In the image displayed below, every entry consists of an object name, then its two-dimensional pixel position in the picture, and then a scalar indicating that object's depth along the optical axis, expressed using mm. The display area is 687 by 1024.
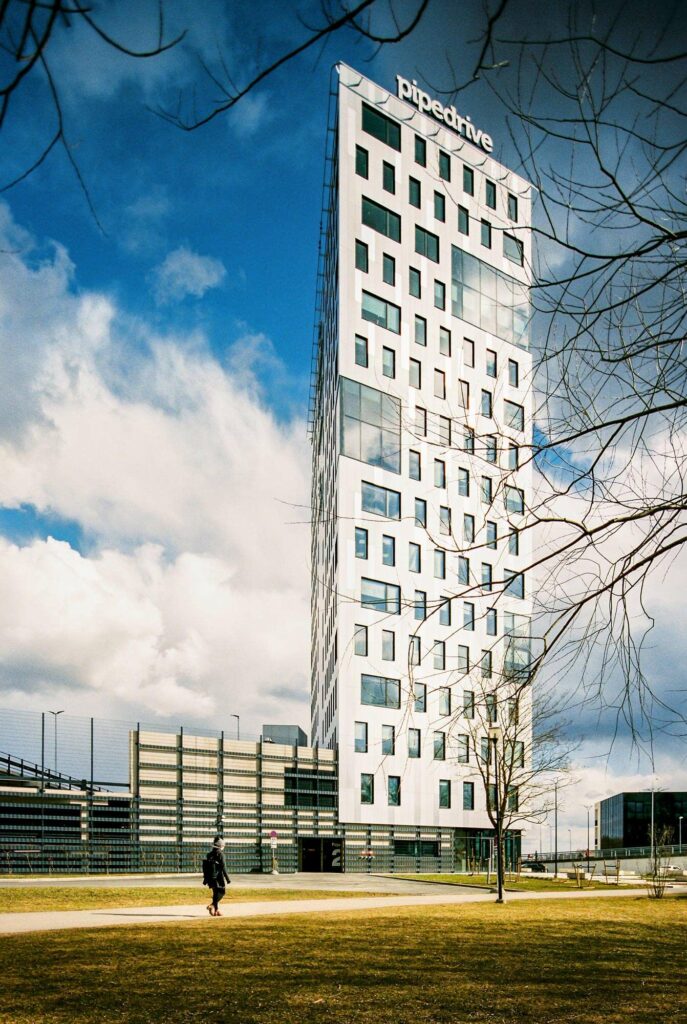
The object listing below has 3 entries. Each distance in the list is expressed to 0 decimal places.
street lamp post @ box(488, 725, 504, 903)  26438
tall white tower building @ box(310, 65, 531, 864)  51625
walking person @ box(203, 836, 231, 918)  18891
